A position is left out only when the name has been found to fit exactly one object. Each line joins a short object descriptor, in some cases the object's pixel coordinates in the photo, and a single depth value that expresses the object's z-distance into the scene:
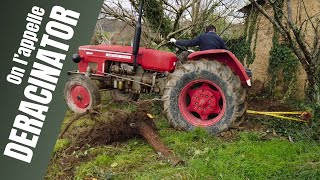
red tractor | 4.76
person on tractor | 5.35
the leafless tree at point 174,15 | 9.10
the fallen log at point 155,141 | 3.98
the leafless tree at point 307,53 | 5.05
